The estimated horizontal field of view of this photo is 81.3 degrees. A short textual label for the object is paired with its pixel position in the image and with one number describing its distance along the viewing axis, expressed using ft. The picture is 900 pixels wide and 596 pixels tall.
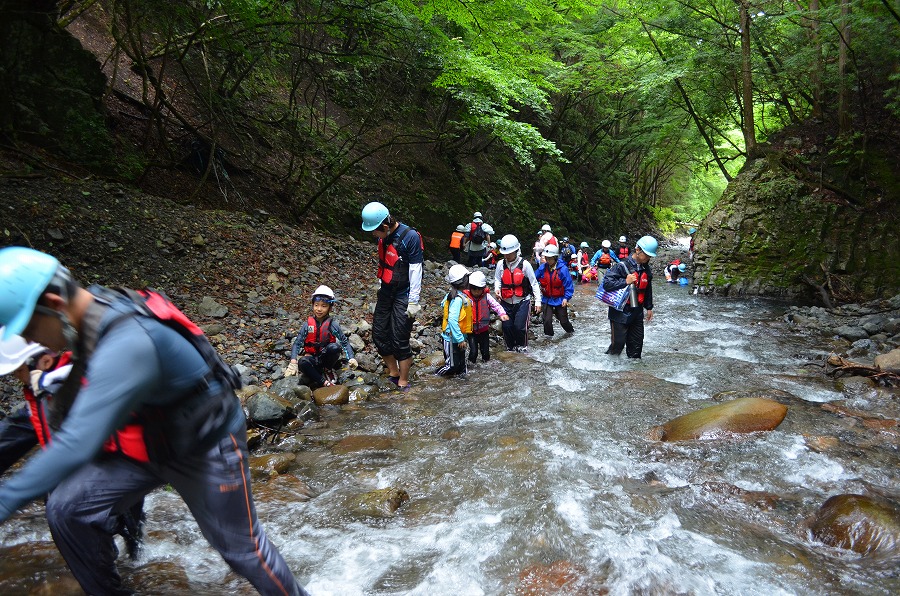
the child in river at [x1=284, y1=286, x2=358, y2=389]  21.88
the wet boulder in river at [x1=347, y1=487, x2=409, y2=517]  13.65
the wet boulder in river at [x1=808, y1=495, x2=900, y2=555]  11.88
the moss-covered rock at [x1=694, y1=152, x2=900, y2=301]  43.68
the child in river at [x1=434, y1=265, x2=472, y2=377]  24.98
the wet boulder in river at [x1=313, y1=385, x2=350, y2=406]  21.93
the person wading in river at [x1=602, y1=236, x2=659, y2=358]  25.55
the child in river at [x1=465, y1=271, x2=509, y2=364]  26.25
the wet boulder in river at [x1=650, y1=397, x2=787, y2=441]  18.44
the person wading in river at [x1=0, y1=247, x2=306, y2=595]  5.61
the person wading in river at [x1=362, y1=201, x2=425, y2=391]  20.35
